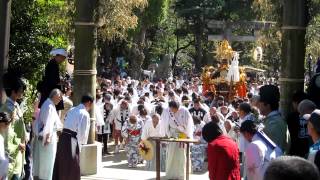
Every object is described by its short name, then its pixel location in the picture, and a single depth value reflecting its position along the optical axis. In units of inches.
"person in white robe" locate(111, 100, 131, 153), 613.3
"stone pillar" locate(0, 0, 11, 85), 311.9
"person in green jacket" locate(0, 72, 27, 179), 256.8
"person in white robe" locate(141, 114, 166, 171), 493.0
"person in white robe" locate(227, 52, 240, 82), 929.3
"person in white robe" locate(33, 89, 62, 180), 334.0
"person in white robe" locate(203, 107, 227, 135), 507.8
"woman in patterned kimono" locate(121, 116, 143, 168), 538.9
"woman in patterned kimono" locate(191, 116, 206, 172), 518.6
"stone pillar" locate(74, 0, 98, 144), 407.2
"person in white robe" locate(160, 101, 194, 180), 453.4
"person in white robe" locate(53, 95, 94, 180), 343.6
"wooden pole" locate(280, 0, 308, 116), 324.8
